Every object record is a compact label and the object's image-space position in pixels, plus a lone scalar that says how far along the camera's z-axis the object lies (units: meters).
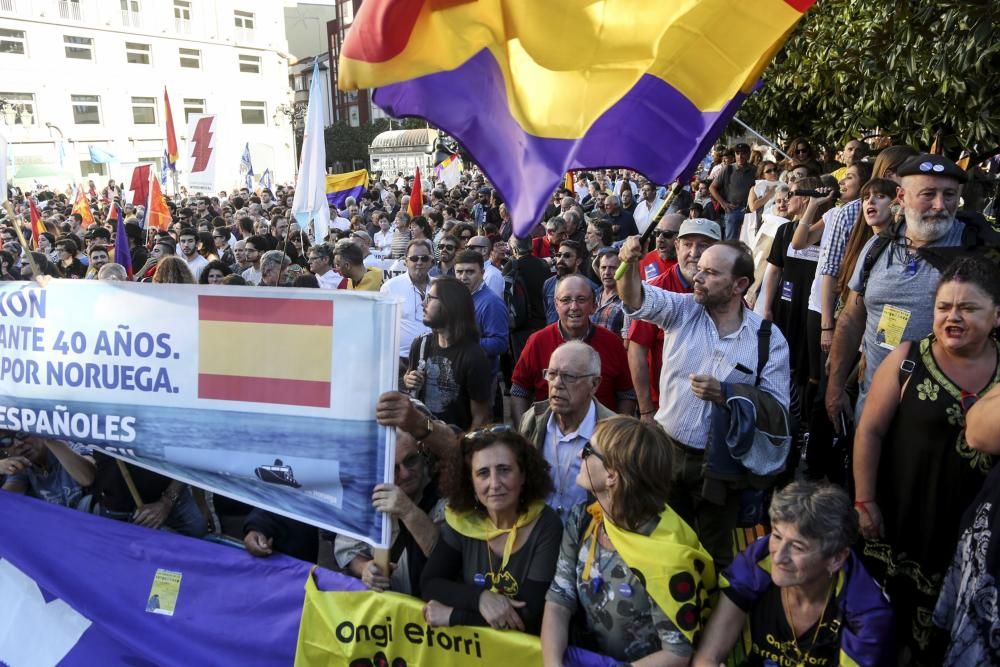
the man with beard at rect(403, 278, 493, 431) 4.54
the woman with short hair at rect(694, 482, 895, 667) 2.33
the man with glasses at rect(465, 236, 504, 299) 6.72
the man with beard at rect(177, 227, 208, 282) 9.66
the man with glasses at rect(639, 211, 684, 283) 5.71
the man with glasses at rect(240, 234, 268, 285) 8.64
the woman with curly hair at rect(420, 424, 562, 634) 2.74
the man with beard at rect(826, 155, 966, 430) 3.48
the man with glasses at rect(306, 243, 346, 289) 7.73
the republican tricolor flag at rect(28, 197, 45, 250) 12.09
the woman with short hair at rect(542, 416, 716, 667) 2.46
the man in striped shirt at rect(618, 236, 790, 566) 3.36
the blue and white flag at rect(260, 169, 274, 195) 25.47
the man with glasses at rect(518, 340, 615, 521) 3.33
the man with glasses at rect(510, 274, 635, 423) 4.45
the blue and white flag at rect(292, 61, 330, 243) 7.07
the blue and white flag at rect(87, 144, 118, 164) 27.48
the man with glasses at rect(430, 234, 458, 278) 7.82
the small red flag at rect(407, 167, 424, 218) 13.77
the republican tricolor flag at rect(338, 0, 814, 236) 3.05
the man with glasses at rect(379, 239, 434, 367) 6.13
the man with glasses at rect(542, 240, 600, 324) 6.43
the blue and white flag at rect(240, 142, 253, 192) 21.91
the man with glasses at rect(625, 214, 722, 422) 4.16
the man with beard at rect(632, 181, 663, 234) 11.78
